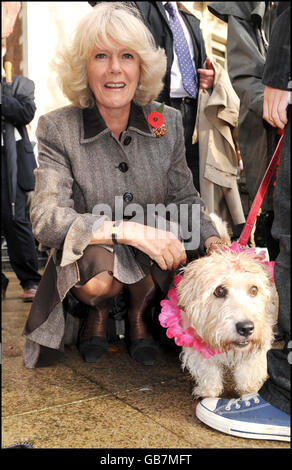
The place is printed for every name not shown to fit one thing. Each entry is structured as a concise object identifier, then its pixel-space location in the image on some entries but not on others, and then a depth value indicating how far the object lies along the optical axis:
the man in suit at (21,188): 3.25
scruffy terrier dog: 1.44
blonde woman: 1.91
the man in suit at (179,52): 2.61
